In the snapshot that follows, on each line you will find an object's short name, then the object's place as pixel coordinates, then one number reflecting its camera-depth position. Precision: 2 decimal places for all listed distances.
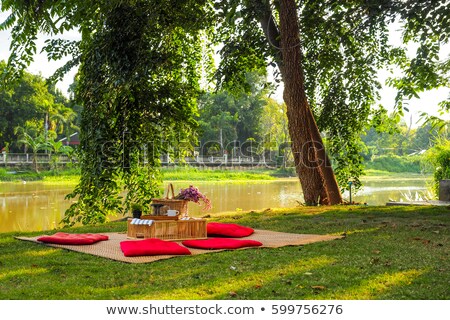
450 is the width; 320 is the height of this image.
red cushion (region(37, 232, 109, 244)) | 6.00
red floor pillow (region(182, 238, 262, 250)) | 5.73
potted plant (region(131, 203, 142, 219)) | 6.81
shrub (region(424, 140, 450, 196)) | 12.71
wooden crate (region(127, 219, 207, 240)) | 6.36
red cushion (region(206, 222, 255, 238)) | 6.58
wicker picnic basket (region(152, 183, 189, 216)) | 6.99
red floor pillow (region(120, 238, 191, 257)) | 5.31
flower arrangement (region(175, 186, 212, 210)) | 7.11
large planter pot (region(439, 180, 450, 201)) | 11.05
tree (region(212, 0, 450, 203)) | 9.72
